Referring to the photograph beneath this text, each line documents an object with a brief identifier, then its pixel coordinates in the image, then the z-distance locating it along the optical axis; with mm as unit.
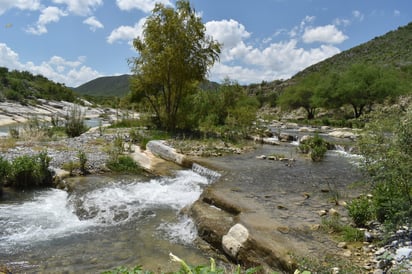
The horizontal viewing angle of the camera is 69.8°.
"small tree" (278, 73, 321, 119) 40250
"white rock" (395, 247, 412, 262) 3741
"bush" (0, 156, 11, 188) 8203
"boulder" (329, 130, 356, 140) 21433
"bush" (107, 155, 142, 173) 10562
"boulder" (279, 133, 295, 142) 20250
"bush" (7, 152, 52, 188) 8523
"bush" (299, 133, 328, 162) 13086
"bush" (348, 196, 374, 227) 5195
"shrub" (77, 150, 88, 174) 9859
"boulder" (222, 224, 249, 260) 5000
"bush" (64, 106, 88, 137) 17781
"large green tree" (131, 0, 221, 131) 17250
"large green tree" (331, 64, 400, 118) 31062
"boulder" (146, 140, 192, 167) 12070
